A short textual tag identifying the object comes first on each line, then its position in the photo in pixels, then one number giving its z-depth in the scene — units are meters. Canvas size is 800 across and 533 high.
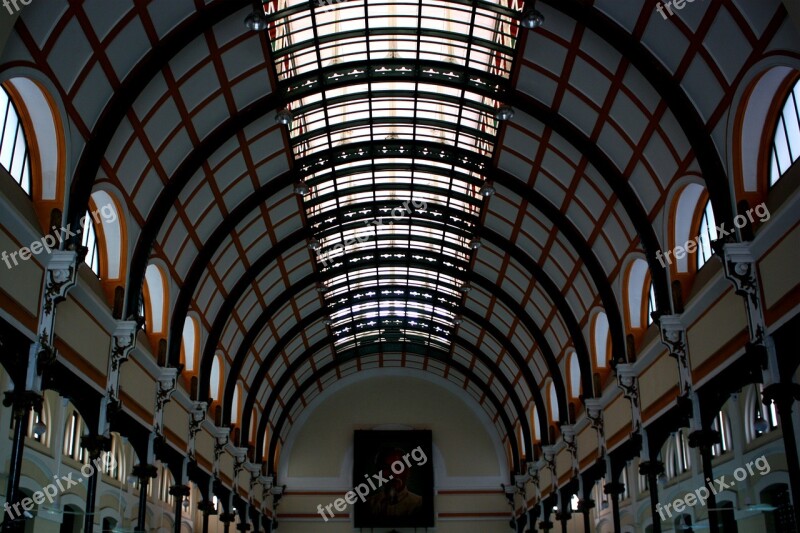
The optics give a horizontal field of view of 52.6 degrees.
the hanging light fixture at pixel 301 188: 35.66
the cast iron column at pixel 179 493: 33.36
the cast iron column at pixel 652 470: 29.13
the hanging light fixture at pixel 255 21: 24.02
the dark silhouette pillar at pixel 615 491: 32.53
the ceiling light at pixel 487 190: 35.41
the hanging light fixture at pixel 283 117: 29.92
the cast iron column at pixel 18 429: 17.91
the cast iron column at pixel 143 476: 29.03
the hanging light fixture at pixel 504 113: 29.83
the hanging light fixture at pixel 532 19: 23.59
